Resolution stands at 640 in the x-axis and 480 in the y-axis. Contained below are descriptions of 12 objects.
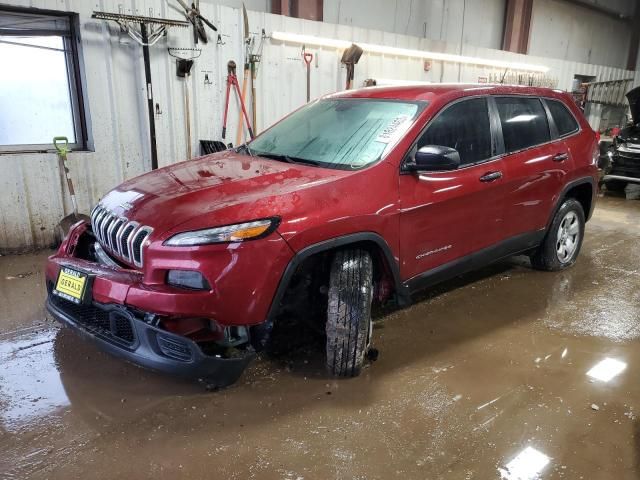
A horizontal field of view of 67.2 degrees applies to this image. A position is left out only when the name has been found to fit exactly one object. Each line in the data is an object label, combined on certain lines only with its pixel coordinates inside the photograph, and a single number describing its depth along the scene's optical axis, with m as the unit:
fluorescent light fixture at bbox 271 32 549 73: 6.24
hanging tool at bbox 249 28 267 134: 5.88
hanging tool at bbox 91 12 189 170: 4.71
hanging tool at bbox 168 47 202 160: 5.30
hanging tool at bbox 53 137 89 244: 4.64
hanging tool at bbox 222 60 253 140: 5.74
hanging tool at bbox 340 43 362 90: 6.61
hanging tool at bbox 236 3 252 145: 5.75
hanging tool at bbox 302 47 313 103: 6.40
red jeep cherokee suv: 2.18
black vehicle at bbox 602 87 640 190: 7.63
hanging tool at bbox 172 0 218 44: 5.22
